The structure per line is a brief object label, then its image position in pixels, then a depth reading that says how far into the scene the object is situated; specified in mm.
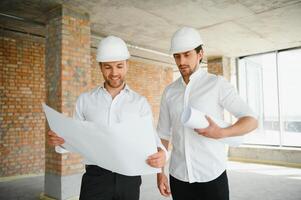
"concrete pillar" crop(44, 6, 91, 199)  4418
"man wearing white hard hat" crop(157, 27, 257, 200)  1715
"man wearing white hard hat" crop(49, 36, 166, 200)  1702
